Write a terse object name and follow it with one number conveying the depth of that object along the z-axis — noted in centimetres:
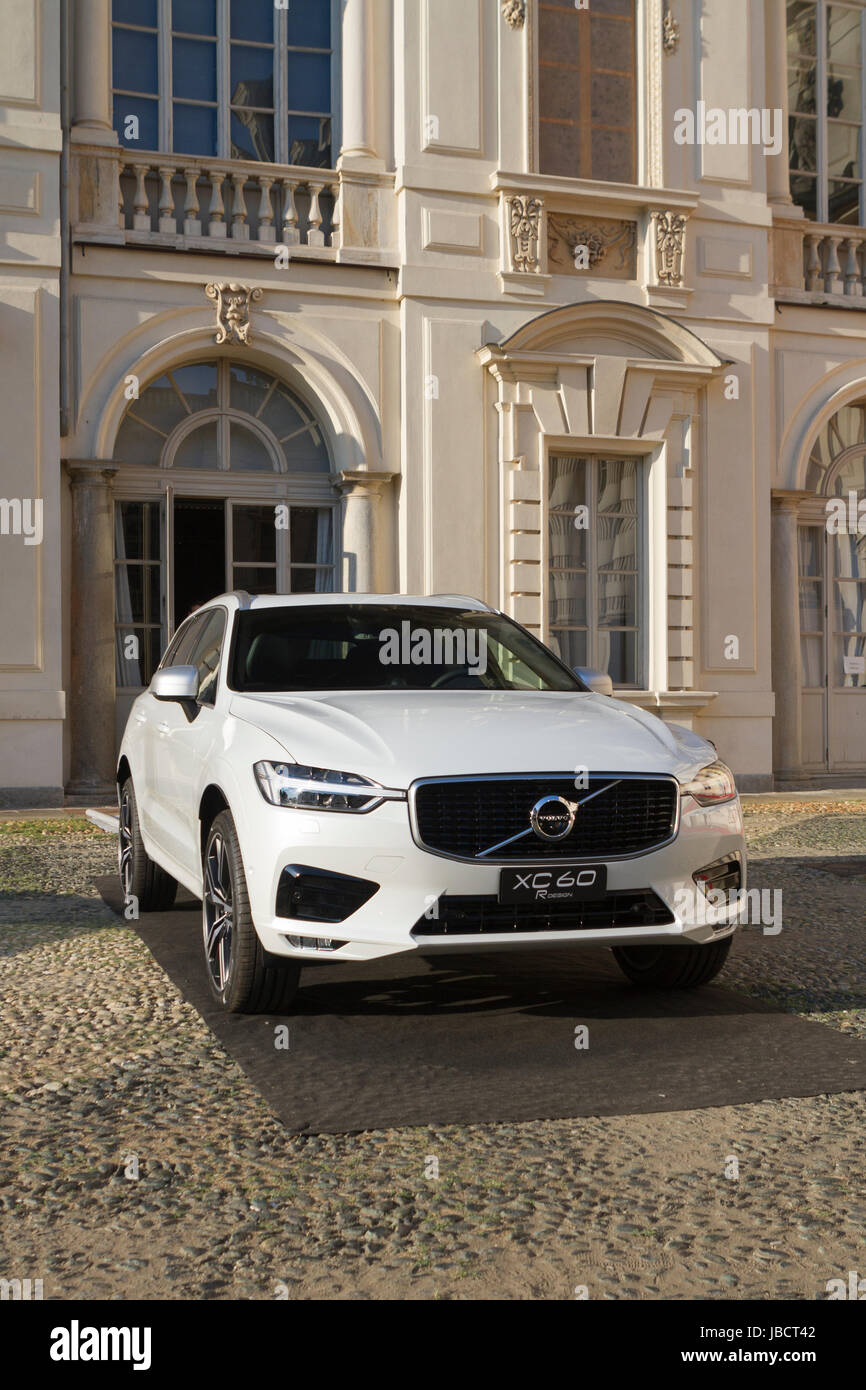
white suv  457
